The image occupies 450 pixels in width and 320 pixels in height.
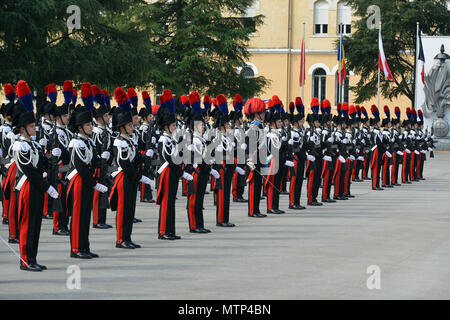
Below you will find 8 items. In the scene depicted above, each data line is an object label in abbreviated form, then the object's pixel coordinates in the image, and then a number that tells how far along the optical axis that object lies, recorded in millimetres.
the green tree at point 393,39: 46375
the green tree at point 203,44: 40125
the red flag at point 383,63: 38406
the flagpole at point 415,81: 41475
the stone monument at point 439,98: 41219
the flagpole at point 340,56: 37166
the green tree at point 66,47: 28609
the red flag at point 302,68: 37844
